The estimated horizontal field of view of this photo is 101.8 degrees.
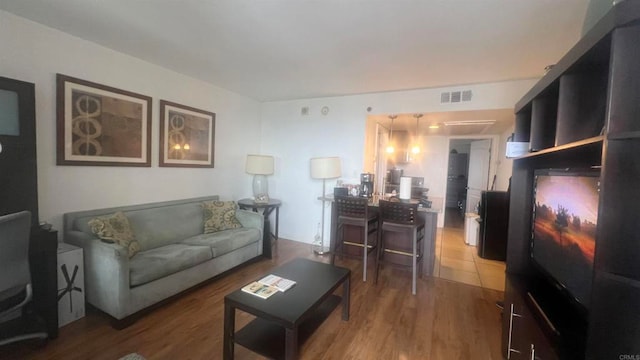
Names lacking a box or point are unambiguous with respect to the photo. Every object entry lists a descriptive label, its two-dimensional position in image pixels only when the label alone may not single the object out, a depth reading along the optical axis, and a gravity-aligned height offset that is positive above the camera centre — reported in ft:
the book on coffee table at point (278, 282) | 6.36 -2.84
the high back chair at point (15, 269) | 5.05 -2.20
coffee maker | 12.66 -0.55
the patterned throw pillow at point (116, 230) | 7.43 -1.96
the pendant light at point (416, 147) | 18.25 +2.01
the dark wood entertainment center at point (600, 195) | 2.76 -0.17
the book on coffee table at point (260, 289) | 5.96 -2.84
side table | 11.91 -2.11
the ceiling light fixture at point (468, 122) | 14.35 +3.14
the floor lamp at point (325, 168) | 12.55 +0.21
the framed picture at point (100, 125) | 7.97 +1.32
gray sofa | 6.93 -2.78
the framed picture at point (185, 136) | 10.75 +1.39
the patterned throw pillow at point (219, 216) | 11.06 -2.09
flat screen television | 4.08 -0.85
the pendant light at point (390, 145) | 18.60 +2.24
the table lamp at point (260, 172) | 13.38 -0.11
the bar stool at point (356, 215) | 10.46 -1.77
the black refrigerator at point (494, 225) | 12.89 -2.32
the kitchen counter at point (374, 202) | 10.81 -1.32
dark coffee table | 5.21 -2.97
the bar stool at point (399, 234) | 9.56 -2.58
